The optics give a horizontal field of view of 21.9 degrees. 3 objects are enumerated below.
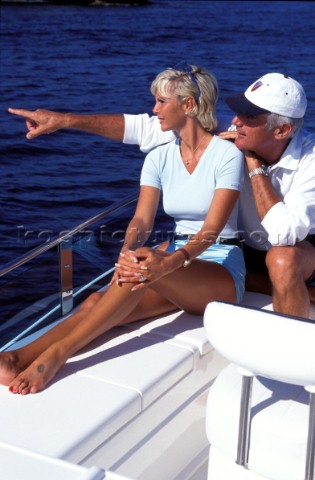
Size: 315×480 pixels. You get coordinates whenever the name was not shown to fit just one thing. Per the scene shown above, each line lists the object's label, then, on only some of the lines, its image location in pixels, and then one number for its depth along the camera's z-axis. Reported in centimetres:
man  236
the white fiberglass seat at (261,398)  165
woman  224
